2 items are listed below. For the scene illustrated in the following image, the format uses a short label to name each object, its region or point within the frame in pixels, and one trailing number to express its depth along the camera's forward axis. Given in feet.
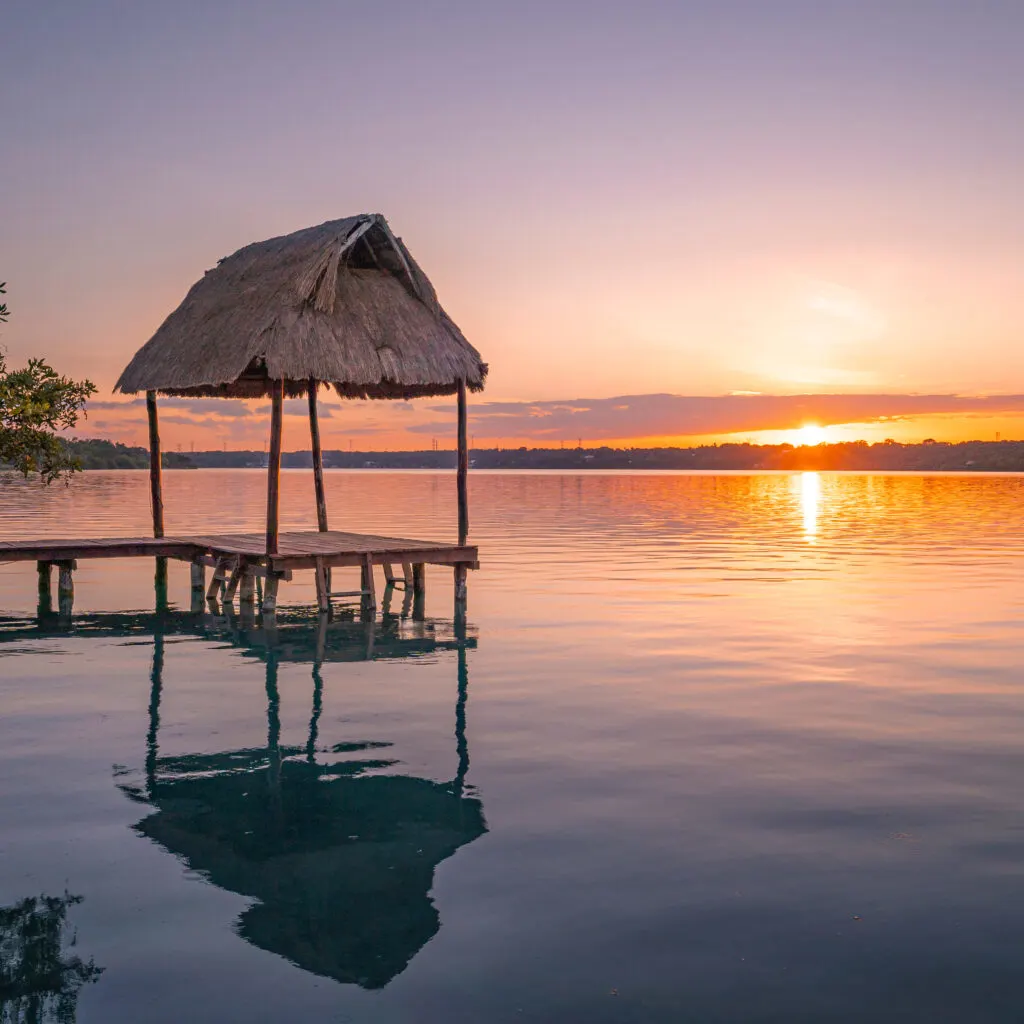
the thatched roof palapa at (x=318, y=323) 53.78
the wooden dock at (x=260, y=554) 54.39
